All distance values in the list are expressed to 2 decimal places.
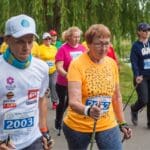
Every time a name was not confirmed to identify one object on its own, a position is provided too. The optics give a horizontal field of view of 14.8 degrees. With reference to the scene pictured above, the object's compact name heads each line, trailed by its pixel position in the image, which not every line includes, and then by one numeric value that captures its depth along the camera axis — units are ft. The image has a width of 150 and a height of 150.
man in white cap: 14.01
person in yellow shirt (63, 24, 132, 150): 16.12
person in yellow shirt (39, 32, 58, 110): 39.42
